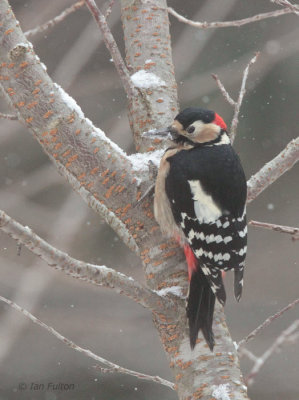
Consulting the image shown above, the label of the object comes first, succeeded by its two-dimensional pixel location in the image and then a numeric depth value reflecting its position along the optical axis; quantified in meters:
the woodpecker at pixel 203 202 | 5.30
